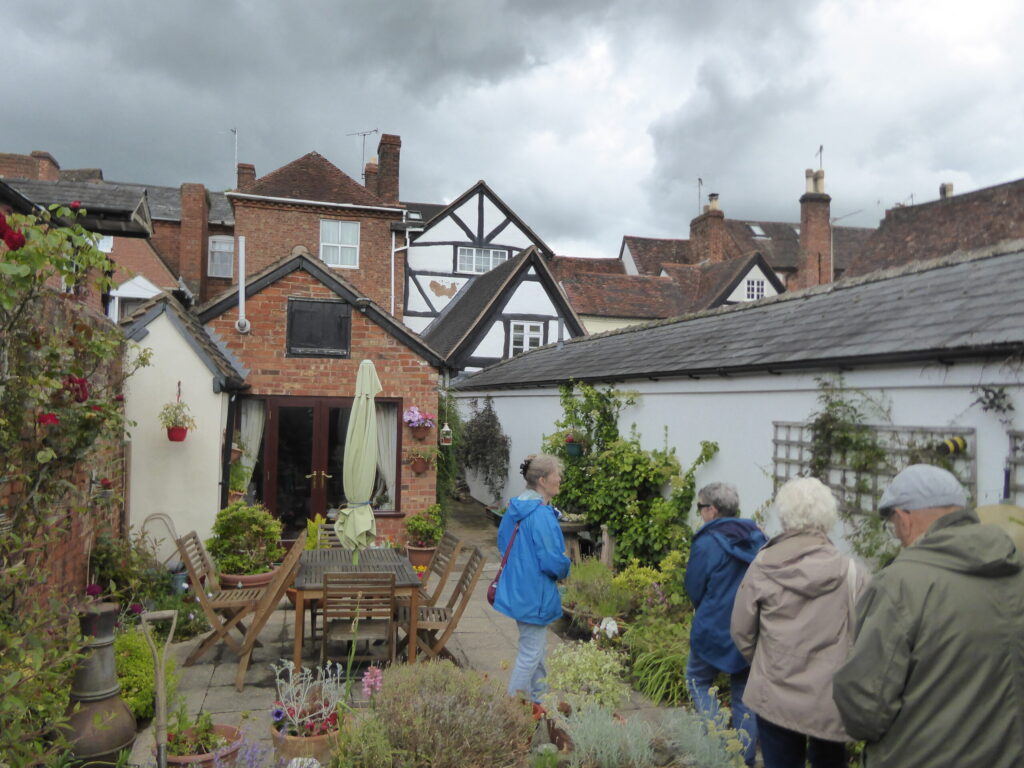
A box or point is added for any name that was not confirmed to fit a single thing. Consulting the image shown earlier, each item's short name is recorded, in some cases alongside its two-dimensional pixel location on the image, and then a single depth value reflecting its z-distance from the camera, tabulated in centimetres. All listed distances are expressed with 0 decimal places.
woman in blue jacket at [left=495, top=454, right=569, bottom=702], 469
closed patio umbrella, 681
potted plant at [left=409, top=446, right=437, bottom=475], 1043
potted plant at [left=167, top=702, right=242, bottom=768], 379
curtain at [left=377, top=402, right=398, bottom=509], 1059
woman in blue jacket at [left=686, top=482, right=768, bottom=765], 426
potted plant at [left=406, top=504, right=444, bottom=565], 1018
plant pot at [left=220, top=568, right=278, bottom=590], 755
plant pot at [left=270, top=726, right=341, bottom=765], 399
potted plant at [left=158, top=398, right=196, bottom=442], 834
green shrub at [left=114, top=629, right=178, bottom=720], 471
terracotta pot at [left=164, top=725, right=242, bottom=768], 370
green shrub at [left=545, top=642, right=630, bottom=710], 444
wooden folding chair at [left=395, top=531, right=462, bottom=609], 633
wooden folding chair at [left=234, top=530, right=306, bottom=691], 557
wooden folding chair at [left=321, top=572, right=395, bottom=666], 544
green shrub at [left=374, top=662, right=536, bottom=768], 345
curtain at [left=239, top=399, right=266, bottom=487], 1001
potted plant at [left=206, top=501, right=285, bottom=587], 815
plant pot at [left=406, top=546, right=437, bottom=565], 1015
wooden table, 559
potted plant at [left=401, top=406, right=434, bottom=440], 1041
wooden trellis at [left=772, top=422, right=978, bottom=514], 473
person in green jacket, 234
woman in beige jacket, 326
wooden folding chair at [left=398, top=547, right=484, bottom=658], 586
